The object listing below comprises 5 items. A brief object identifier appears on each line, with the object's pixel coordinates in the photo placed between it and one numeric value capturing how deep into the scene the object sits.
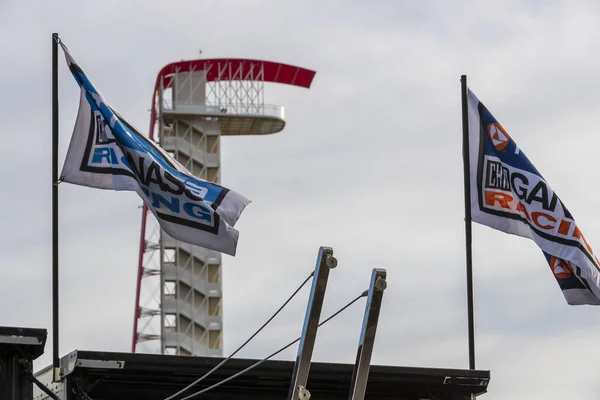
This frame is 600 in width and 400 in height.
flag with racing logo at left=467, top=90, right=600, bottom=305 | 22.19
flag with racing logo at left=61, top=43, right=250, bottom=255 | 18.53
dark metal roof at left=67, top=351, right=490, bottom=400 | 17.81
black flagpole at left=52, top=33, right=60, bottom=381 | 18.06
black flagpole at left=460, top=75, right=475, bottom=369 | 21.98
